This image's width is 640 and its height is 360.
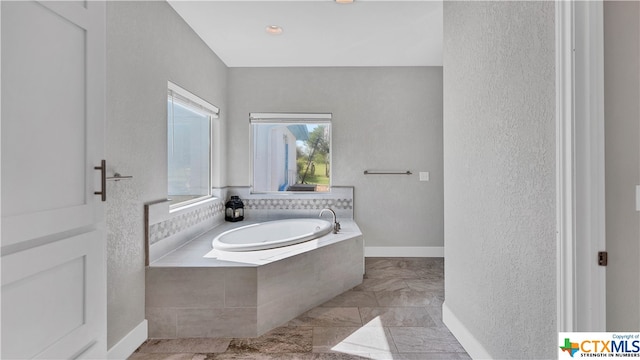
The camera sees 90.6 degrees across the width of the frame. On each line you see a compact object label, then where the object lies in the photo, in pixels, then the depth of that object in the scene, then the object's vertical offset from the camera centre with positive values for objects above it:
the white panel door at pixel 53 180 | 0.97 +0.01
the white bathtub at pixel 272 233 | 2.52 -0.50
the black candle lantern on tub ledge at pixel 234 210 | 3.74 -0.33
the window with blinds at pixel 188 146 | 2.70 +0.35
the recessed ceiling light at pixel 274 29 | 2.81 +1.37
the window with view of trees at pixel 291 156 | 3.99 +0.33
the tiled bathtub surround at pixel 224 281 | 2.07 -0.70
